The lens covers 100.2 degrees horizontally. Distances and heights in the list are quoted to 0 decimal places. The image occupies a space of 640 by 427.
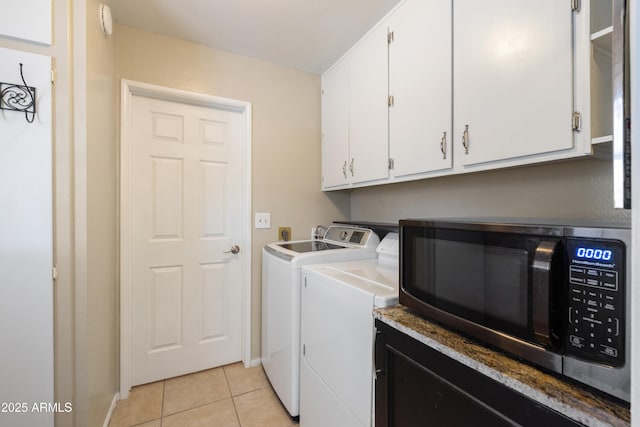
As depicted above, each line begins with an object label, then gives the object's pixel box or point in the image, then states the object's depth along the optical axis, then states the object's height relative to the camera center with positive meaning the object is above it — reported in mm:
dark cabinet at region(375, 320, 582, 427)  578 -475
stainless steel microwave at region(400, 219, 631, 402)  488 -184
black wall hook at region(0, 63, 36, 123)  1019 +443
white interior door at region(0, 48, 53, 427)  1032 -154
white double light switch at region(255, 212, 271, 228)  2182 -61
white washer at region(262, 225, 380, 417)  1544 -512
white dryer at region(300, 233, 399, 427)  1016 -556
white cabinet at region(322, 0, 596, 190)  843 +516
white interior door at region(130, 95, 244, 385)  1886 -183
